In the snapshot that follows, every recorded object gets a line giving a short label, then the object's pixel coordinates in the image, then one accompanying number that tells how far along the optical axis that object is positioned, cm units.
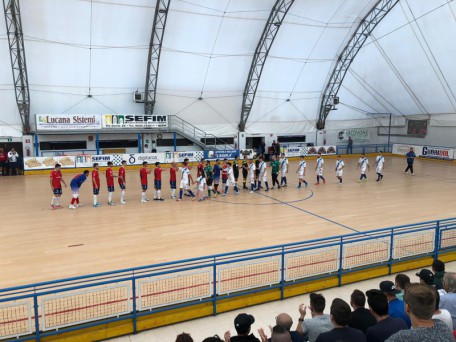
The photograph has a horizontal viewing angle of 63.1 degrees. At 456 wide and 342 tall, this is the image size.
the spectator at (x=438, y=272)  602
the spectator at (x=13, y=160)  2303
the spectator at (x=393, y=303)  456
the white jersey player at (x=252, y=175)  1797
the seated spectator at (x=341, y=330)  360
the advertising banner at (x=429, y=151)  2992
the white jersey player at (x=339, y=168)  1986
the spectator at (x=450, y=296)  446
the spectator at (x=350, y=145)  3462
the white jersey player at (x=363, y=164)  2038
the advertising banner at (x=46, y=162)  2344
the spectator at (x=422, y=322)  284
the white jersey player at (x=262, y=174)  1812
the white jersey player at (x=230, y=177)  1733
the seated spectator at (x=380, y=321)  385
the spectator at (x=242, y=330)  388
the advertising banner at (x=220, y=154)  2880
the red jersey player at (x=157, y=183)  1577
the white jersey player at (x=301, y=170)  1899
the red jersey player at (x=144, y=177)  1548
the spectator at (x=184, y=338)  318
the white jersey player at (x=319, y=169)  1984
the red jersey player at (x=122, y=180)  1558
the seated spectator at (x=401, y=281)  498
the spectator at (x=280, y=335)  379
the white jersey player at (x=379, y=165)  2095
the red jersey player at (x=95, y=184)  1462
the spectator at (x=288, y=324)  412
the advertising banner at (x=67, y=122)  2430
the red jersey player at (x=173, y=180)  1563
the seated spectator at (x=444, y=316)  397
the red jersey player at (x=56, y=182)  1448
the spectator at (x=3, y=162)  2289
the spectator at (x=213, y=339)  340
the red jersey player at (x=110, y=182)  1506
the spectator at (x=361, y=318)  425
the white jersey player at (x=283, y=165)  1870
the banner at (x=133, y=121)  2597
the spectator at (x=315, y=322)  432
